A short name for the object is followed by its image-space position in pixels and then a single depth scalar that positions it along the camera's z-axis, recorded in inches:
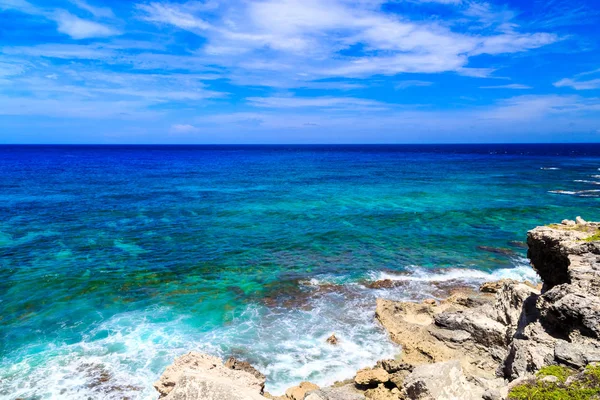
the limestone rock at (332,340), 783.7
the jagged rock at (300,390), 608.1
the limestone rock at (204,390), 374.3
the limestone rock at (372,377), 593.3
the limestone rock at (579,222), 658.2
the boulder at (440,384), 438.3
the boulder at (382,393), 564.4
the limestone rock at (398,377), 582.6
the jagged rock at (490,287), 975.6
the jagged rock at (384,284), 1060.1
